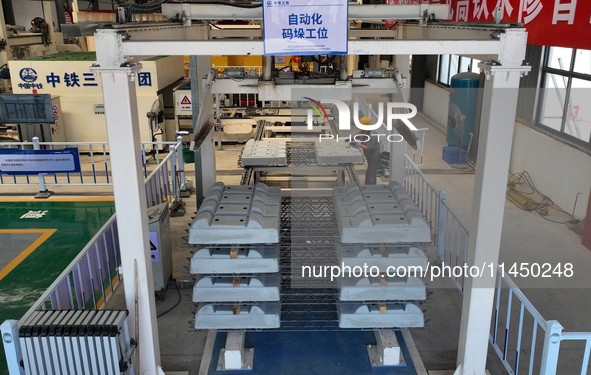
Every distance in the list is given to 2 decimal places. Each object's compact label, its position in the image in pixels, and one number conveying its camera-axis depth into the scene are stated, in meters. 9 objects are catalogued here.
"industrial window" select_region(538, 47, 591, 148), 8.76
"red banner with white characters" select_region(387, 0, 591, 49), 5.79
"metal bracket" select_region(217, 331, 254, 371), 4.69
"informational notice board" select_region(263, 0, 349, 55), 3.44
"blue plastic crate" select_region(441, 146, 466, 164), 11.73
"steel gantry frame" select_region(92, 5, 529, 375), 3.57
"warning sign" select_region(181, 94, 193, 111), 11.53
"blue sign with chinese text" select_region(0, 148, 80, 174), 9.06
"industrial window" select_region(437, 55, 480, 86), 13.63
